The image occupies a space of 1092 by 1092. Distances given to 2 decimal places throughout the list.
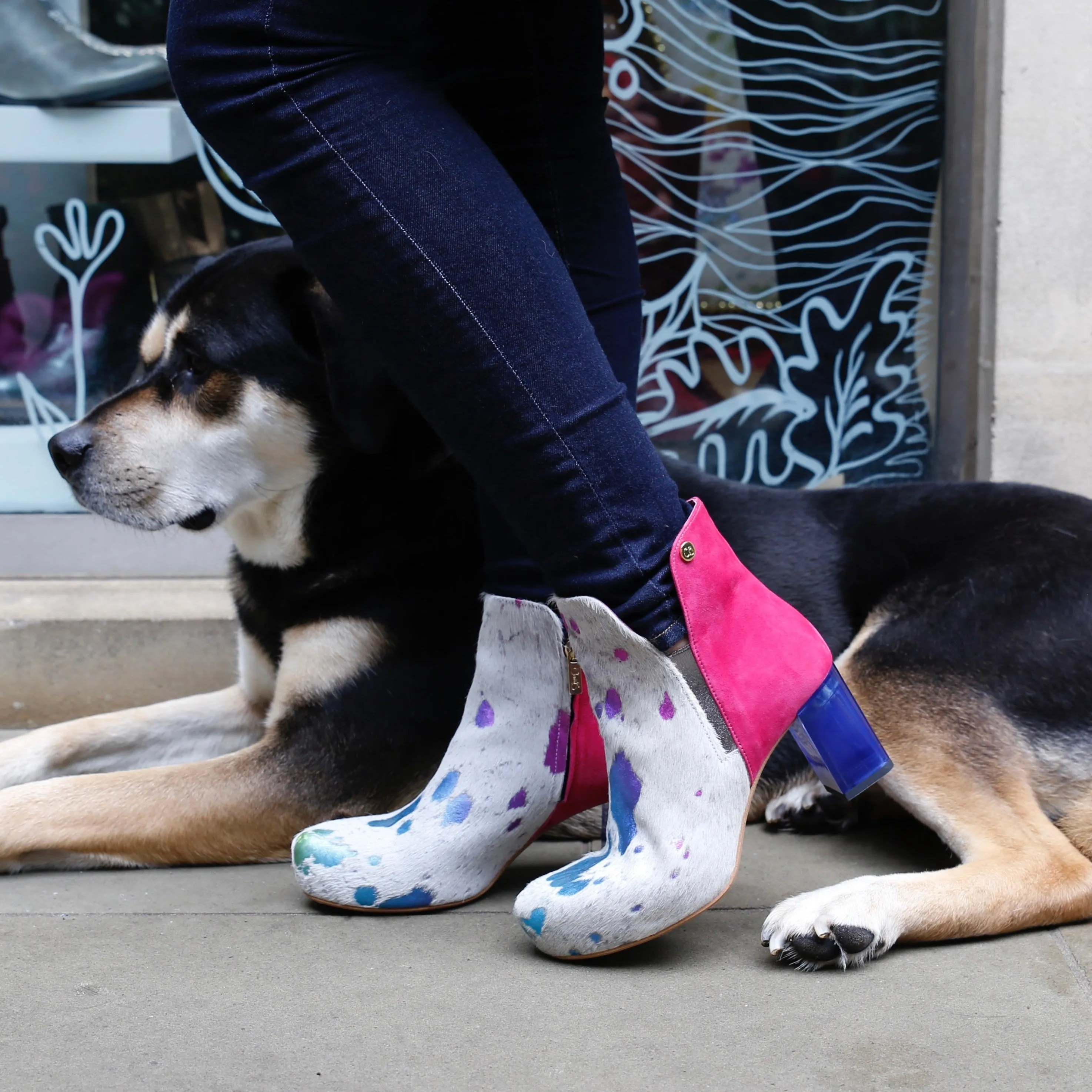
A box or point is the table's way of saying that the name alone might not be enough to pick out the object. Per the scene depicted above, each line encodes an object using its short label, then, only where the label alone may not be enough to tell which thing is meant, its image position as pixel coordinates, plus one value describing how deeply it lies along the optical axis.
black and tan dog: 1.79
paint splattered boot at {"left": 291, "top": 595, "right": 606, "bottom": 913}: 1.68
